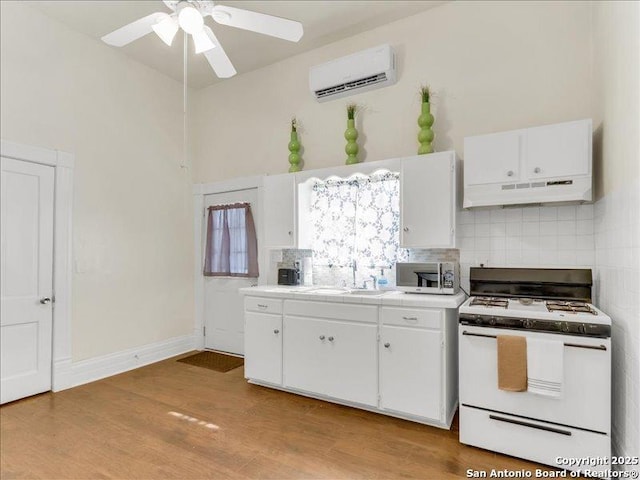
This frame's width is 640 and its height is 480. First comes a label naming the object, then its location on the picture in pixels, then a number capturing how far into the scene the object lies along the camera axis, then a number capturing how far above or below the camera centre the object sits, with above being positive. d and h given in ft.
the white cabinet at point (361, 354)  8.89 -2.97
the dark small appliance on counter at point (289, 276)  12.91 -1.14
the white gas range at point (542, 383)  7.02 -2.77
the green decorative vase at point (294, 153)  13.08 +3.24
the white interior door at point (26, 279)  10.39 -1.05
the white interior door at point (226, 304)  14.92 -2.56
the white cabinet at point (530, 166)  8.36 +1.87
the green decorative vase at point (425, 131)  10.41 +3.20
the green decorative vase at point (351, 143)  11.84 +3.25
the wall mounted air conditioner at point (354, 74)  11.35 +5.45
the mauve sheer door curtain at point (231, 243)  14.58 +0.02
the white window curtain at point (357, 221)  11.79 +0.78
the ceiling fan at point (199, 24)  7.06 +4.53
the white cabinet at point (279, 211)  12.45 +1.14
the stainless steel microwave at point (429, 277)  9.73 -0.90
